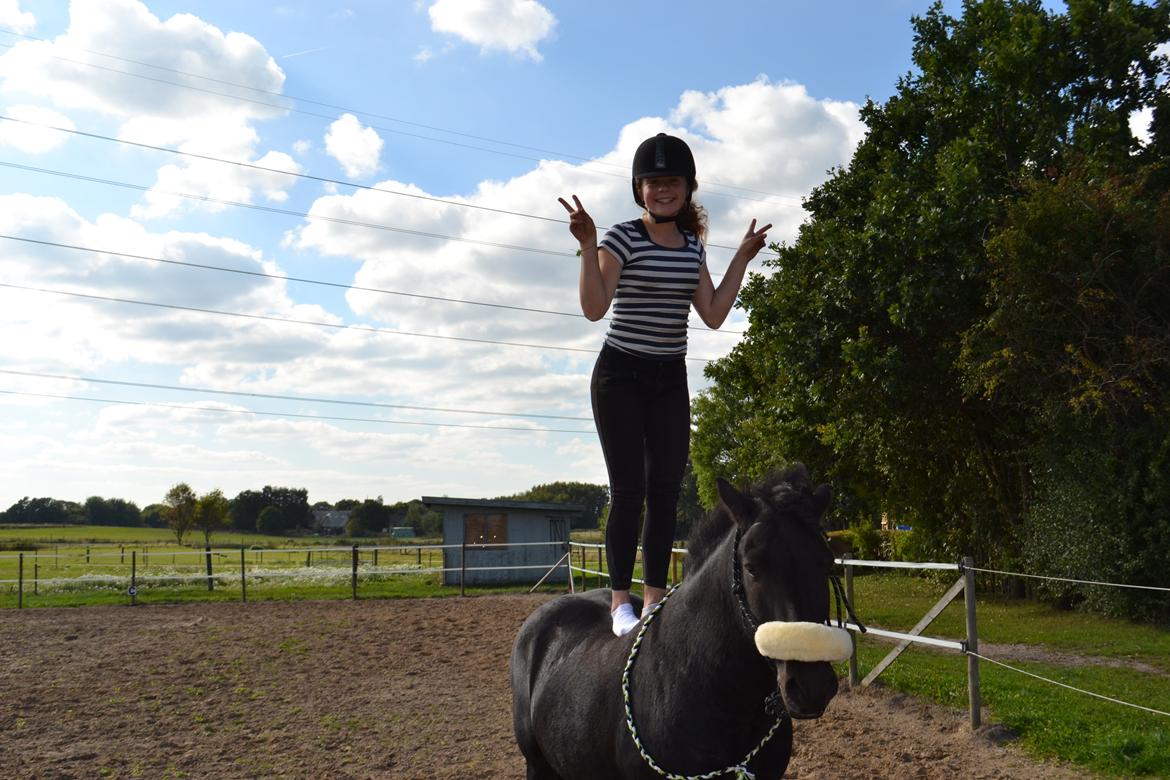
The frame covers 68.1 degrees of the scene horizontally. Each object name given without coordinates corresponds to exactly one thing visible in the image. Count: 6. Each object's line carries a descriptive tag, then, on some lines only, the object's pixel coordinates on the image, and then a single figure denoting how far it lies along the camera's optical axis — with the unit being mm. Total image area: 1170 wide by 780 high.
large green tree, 13383
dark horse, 2039
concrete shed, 26984
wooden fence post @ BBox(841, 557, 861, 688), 8992
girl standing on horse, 3041
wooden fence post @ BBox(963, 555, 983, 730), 7176
